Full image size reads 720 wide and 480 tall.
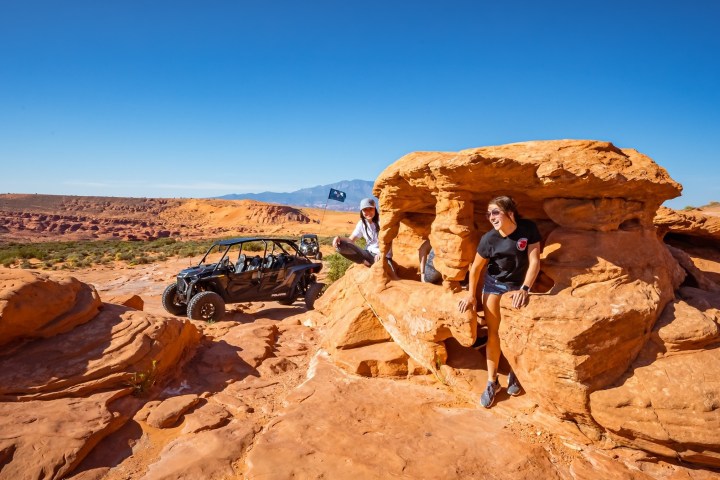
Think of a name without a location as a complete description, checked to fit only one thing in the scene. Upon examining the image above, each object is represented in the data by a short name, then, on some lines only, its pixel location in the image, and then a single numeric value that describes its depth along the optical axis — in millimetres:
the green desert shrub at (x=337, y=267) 10862
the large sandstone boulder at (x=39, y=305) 4219
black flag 16969
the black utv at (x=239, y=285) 7797
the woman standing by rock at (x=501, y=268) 3586
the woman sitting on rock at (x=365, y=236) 6070
